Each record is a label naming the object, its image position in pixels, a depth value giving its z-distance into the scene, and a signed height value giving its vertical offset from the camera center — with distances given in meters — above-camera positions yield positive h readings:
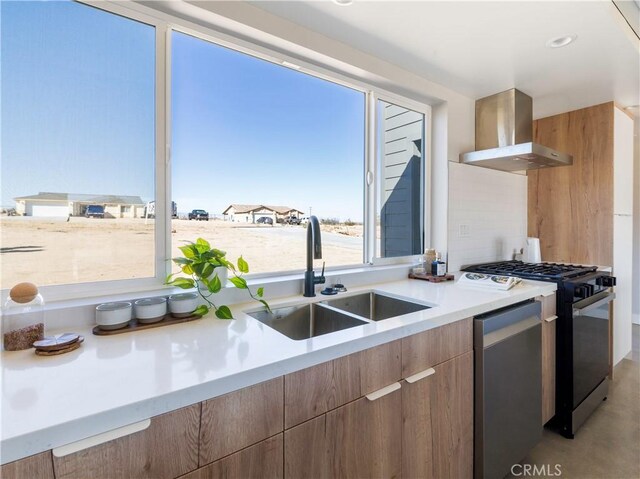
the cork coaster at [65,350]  0.92 -0.33
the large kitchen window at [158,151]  1.21 +0.44
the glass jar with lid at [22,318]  0.97 -0.25
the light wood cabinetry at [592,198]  2.65 +0.38
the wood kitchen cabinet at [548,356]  1.87 -0.71
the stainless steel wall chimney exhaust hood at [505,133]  2.36 +0.87
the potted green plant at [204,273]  1.32 -0.14
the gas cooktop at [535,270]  2.05 -0.22
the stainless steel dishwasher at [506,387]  1.47 -0.74
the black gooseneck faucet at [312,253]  1.57 -0.07
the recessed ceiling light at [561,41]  1.79 +1.16
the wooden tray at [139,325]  1.10 -0.32
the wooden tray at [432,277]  2.11 -0.26
